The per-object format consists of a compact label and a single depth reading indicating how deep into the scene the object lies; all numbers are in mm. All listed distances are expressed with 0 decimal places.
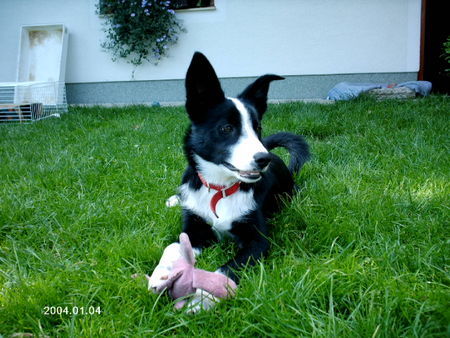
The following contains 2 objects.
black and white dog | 1771
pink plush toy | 1292
